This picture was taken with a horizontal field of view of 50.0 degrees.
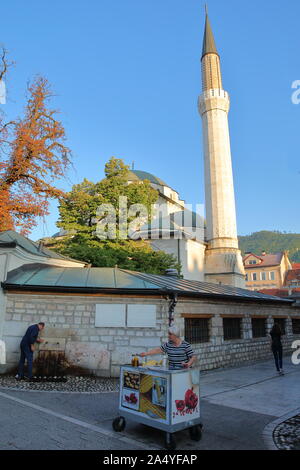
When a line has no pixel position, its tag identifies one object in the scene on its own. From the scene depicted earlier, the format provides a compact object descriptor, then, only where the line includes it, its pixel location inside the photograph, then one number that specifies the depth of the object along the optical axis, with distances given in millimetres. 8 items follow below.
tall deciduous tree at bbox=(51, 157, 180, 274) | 20500
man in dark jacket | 8961
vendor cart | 4562
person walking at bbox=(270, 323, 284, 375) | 11098
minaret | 31766
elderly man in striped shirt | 5203
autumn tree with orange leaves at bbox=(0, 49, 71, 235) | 17062
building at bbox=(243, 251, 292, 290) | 60906
